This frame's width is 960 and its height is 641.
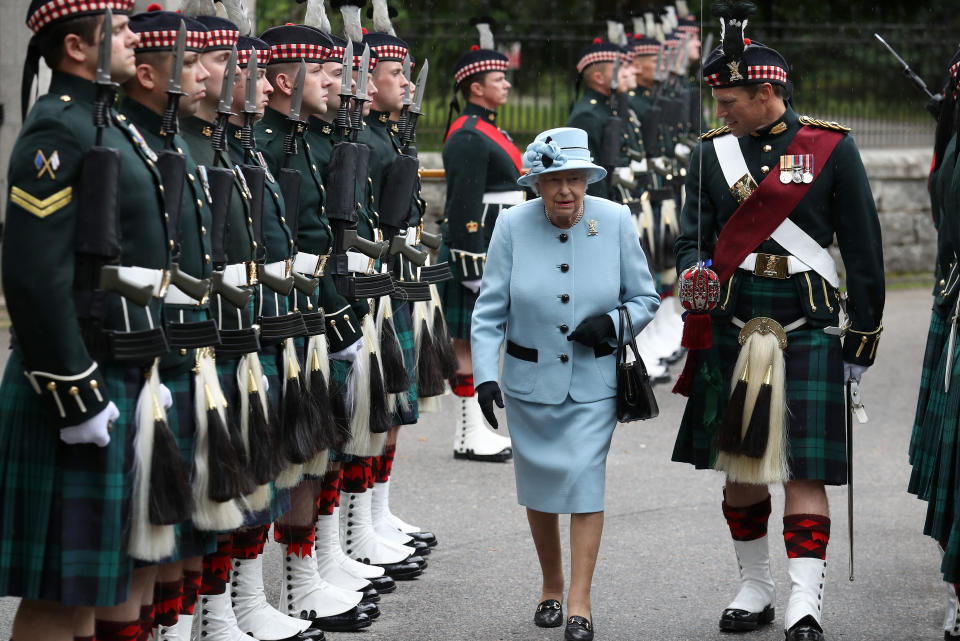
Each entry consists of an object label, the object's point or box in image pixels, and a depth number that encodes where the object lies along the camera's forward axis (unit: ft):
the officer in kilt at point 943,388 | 32.73
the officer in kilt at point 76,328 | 23.91
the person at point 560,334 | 34.14
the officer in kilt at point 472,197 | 51.01
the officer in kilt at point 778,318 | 34.12
